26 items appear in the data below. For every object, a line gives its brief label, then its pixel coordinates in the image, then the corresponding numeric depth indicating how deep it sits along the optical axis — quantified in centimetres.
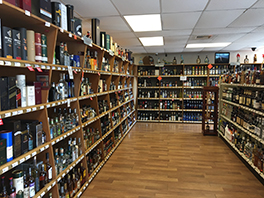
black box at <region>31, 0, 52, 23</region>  196
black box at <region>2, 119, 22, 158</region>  179
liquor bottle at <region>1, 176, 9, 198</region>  167
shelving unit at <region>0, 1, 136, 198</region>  178
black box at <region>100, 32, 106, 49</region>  391
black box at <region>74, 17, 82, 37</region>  283
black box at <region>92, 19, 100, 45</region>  361
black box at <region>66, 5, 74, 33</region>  258
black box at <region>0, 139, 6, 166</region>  162
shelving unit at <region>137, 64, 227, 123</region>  805
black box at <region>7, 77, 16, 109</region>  170
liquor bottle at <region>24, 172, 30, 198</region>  185
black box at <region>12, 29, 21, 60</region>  176
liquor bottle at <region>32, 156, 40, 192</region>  203
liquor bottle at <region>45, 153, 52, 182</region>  222
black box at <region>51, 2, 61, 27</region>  232
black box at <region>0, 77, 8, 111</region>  163
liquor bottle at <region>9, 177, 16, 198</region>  173
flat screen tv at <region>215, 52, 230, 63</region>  788
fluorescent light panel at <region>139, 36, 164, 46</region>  544
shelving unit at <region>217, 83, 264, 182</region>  353
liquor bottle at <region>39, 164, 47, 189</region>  212
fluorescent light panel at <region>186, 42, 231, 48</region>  640
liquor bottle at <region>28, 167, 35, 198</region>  192
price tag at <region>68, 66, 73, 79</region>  264
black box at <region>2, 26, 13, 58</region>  166
